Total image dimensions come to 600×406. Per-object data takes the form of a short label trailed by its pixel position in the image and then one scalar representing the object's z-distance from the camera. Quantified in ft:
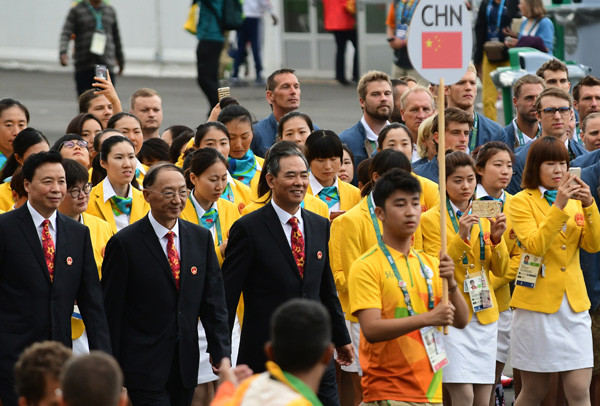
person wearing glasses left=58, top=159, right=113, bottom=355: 52.90
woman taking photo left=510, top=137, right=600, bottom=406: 56.13
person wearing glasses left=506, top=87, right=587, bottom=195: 66.90
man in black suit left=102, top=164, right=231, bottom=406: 50.67
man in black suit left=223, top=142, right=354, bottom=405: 51.88
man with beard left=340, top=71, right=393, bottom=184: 73.20
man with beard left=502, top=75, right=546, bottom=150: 73.05
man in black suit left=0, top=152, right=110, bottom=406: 48.60
